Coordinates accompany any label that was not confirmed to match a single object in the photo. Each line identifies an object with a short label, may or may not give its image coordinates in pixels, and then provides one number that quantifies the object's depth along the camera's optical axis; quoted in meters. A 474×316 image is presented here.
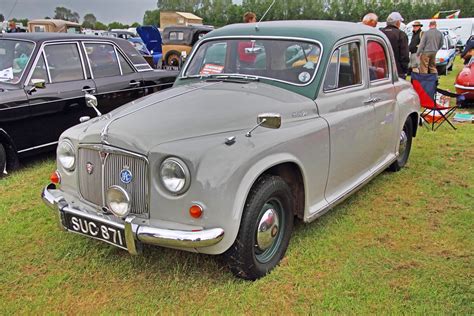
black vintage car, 4.99
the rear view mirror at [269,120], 2.79
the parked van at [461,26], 28.70
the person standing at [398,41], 7.33
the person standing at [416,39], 12.97
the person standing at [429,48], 11.45
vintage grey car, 2.57
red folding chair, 7.18
